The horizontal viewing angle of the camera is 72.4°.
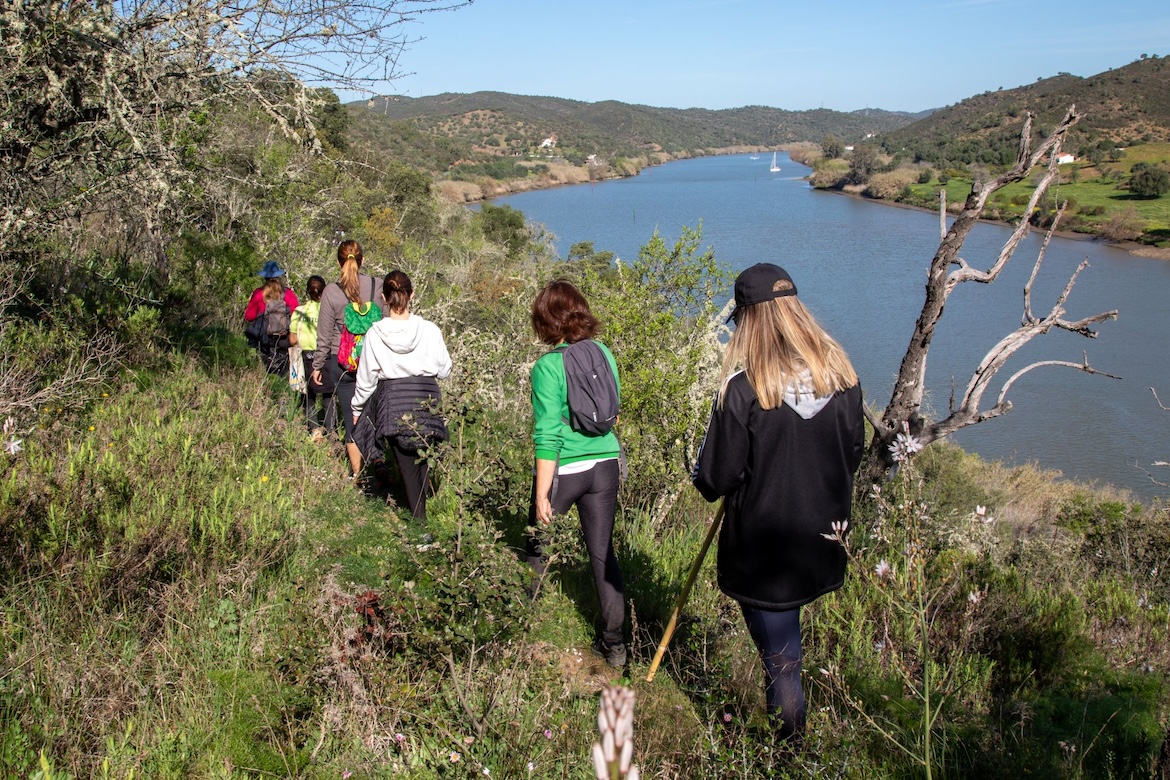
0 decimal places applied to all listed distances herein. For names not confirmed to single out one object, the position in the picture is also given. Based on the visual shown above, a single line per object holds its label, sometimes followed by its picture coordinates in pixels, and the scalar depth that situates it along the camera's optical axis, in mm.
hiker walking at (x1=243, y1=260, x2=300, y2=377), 6605
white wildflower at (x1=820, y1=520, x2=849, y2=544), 2206
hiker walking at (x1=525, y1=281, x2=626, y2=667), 3324
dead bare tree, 7504
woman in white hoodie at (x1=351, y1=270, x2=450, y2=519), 4379
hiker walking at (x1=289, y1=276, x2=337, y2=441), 6051
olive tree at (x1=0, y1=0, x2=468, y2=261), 4789
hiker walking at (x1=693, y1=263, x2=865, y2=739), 2416
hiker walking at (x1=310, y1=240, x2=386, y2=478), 5348
